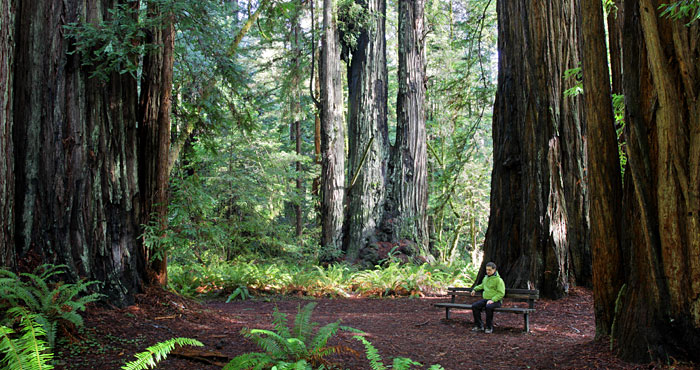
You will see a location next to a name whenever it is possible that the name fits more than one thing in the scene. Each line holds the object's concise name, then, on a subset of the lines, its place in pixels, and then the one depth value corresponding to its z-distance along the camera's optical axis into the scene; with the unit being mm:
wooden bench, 6754
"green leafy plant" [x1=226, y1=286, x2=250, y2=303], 10042
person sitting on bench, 7024
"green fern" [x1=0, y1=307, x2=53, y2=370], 3152
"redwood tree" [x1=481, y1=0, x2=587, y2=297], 8648
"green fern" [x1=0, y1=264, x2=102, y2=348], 4117
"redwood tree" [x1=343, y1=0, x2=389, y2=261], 13430
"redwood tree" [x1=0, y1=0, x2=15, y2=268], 4859
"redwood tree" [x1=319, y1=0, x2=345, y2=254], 13523
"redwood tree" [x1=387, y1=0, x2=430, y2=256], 13586
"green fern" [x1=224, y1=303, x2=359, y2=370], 3889
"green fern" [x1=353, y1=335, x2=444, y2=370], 3689
